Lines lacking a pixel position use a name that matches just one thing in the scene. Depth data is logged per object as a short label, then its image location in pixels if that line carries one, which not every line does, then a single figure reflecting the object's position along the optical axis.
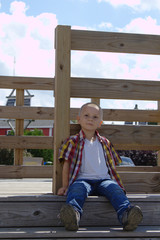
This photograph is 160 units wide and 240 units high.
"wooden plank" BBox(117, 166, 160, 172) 4.78
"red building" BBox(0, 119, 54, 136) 36.53
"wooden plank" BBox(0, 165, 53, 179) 4.87
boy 2.46
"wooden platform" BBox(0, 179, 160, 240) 2.36
